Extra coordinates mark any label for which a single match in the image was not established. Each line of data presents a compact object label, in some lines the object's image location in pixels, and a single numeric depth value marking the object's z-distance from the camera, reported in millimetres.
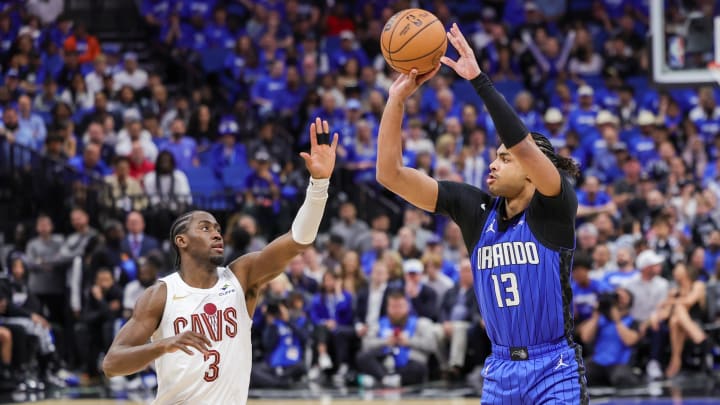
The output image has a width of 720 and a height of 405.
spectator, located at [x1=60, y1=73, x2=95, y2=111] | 19516
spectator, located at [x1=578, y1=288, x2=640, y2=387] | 13953
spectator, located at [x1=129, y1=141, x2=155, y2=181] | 17703
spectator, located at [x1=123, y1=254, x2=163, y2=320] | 14984
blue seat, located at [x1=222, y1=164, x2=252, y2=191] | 18203
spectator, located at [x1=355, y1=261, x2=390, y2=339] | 14938
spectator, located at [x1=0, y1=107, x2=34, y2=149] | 18047
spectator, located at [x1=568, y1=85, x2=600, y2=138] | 18516
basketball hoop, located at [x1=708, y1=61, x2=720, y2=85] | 12080
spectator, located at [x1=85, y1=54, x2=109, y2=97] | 19719
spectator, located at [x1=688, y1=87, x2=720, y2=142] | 18219
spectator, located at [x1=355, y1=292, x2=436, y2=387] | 14500
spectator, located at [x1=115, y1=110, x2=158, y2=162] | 18000
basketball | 6434
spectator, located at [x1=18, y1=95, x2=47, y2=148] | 18281
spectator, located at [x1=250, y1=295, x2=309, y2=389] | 14648
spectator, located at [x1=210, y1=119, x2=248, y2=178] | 18641
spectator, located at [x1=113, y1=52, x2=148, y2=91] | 20031
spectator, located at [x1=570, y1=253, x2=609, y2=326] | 14352
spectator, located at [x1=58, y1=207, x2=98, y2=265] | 16328
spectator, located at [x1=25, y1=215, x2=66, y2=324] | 16266
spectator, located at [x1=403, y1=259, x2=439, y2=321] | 14898
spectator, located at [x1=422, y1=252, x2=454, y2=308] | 15031
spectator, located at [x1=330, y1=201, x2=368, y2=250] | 16625
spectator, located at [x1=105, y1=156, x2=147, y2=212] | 17141
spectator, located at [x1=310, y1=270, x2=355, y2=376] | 14875
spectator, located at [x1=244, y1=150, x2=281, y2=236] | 16984
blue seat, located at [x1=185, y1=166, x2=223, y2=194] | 18027
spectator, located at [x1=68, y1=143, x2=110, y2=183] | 17709
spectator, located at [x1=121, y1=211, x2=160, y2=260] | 16141
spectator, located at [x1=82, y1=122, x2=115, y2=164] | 18203
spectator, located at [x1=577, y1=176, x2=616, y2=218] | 15914
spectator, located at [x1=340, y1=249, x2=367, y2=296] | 15305
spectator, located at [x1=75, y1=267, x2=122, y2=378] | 15219
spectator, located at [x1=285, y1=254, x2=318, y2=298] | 15617
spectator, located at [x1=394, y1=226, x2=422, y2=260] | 15789
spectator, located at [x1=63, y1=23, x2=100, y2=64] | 20781
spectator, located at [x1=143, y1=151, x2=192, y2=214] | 17109
